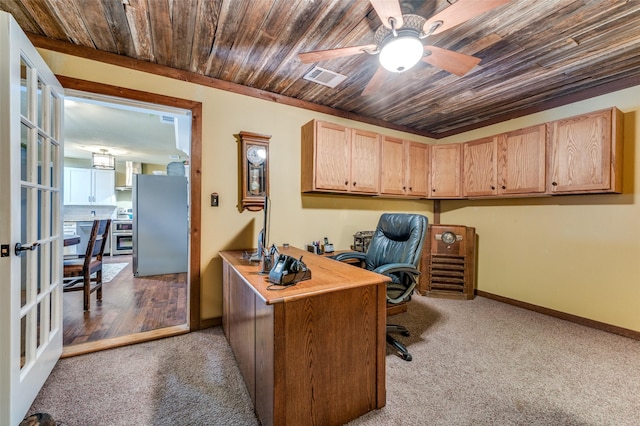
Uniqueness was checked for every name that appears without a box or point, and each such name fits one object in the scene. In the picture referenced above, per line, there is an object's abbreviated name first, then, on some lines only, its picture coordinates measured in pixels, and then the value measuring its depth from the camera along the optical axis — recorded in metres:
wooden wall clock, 2.67
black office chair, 2.11
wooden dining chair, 2.82
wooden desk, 1.25
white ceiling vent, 2.39
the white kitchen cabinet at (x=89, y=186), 6.37
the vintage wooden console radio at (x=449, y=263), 3.46
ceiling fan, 1.32
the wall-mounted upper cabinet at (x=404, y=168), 3.41
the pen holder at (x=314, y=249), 3.04
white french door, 1.25
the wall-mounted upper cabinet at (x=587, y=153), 2.42
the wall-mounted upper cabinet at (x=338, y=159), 2.91
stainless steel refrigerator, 4.39
